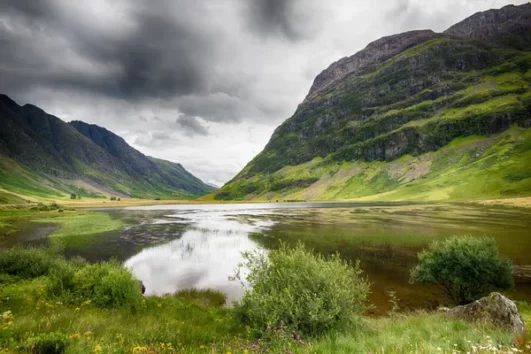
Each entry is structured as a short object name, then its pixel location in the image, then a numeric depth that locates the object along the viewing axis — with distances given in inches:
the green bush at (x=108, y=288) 596.1
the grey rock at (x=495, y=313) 426.6
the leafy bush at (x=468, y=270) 791.1
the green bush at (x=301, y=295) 434.0
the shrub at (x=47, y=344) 242.1
